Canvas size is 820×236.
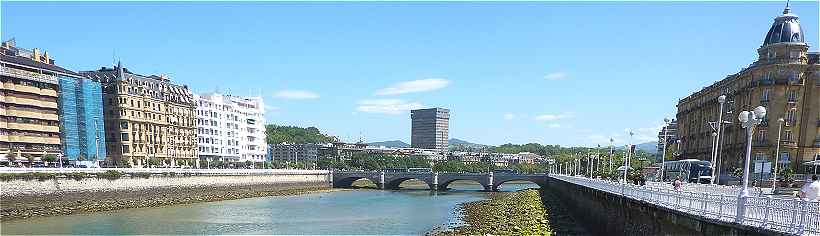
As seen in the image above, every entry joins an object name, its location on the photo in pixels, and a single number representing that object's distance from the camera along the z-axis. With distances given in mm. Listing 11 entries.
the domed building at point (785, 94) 66688
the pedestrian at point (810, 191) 17258
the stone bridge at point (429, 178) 127369
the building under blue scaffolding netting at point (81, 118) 91000
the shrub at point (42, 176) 57269
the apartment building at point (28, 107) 82500
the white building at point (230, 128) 140500
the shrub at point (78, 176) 61947
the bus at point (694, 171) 58531
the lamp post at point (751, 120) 19594
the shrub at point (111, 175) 67456
